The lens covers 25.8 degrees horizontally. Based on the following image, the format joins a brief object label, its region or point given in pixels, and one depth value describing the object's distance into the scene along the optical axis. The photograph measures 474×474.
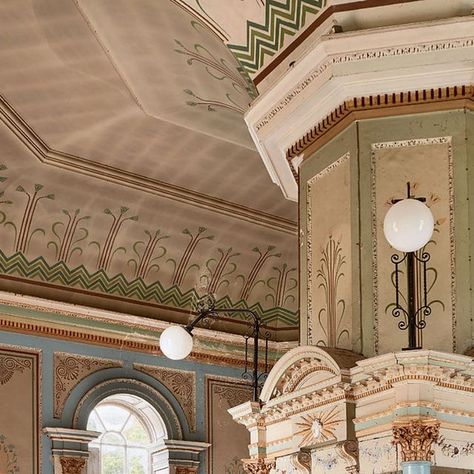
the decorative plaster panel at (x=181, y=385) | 12.60
